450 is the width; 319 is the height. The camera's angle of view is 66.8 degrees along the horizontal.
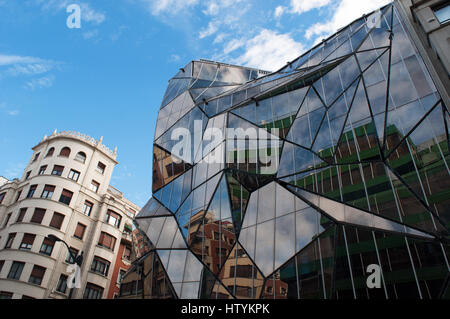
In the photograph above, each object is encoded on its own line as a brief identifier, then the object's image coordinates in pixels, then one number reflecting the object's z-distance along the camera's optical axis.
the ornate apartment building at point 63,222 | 25.17
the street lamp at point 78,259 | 16.71
